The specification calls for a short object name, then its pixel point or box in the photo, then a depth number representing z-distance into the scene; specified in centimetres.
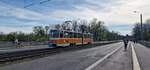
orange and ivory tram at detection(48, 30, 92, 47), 1518
